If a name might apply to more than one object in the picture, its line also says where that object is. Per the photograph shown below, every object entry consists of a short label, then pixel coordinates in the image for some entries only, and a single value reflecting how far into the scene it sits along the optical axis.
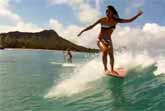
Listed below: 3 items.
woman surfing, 5.66
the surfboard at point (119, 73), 5.77
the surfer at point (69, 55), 19.52
